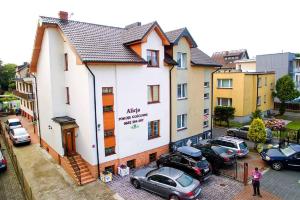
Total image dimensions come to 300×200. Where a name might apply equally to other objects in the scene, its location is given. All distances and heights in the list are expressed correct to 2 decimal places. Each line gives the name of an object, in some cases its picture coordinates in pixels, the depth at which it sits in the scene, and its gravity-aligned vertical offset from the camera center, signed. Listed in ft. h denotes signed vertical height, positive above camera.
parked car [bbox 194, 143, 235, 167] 58.54 -18.17
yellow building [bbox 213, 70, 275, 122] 108.37 -2.09
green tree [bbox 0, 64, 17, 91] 234.62 +15.20
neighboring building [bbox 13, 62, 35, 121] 103.10 -1.79
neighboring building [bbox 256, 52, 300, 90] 139.44 +14.07
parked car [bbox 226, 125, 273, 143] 82.78 -17.83
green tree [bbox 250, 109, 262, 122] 90.89 -11.26
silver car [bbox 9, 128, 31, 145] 79.80 -16.60
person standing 46.34 -19.58
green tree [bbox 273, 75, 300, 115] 120.98 -2.76
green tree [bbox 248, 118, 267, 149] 71.05 -14.32
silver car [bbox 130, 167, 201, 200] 43.27 -19.45
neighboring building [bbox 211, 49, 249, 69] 198.29 +27.73
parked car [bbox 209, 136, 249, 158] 66.33 -17.63
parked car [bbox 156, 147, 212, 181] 51.47 -18.06
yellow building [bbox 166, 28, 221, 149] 69.82 -0.75
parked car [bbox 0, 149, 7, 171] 59.72 -19.58
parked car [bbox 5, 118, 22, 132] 96.80 -14.80
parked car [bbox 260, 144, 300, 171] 58.49 -18.96
